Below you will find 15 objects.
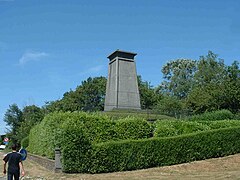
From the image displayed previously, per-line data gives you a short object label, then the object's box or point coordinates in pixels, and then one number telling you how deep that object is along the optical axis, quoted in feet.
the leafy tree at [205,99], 107.34
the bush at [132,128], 50.24
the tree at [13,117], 216.49
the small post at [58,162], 43.06
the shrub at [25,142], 108.94
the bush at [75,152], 41.29
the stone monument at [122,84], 82.48
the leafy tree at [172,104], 129.17
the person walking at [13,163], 27.53
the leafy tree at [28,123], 140.65
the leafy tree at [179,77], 198.39
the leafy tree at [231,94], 101.23
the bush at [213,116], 75.42
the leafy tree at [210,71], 146.13
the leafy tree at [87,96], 180.34
